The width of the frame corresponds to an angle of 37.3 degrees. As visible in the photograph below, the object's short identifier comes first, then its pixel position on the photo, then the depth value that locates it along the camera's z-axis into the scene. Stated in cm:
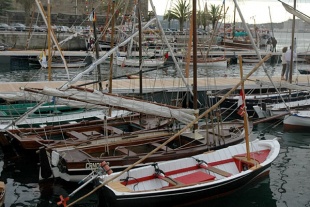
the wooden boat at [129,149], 1422
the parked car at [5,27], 6912
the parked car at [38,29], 6681
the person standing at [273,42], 6428
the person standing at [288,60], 2927
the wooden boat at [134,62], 4931
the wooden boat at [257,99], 2616
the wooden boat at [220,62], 5592
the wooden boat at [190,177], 1191
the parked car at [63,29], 6819
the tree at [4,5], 8181
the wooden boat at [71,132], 1642
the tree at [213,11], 7731
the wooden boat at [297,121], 2270
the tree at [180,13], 7306
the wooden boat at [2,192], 1206
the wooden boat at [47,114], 2046
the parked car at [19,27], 7019
